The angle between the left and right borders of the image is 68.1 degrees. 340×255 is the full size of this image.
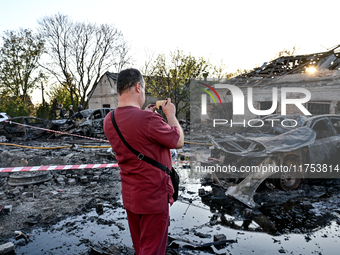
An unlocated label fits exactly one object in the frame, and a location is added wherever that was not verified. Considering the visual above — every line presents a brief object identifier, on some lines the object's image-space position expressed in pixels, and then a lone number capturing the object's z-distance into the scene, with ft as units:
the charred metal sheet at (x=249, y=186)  15.31
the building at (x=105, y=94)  107.04
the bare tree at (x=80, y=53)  84.02
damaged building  41.34
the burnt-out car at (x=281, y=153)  15.80
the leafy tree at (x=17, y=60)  92.07
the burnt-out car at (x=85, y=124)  48.14
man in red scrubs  6.09
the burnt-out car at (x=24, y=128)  45.10
